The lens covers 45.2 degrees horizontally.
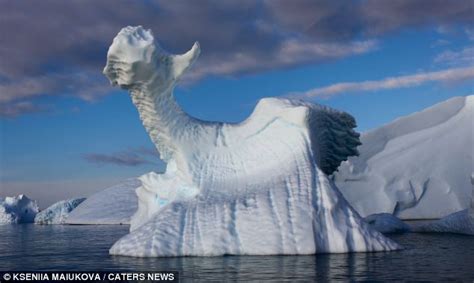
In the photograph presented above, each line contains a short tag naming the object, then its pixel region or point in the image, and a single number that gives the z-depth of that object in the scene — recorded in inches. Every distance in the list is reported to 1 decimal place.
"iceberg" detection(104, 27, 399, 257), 545.3
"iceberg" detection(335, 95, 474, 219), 1587.1
